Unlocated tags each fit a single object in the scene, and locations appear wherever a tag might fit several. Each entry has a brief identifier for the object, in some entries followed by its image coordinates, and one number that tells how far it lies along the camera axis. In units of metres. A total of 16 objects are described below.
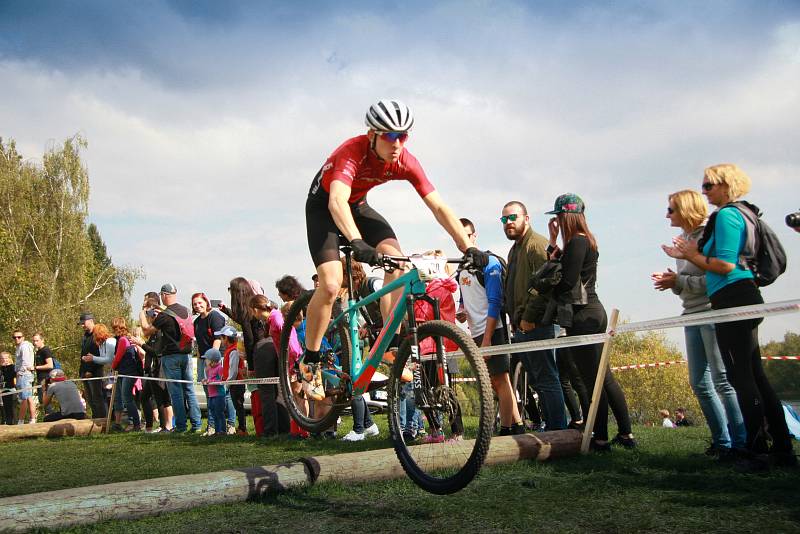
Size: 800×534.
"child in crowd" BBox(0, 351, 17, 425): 16.95
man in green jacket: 6.98
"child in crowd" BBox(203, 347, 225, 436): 11.42
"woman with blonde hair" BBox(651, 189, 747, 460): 5.86
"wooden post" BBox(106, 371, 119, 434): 13.25
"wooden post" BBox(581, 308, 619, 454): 6.10
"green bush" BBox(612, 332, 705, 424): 69.88
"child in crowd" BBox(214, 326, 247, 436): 11.41
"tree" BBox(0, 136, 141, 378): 39.03
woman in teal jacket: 5.19
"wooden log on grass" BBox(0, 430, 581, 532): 4.29
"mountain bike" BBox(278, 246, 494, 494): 4.25
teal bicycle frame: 4.83
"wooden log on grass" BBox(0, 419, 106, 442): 12.31
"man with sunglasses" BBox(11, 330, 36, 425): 16.44
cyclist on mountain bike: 5.01
